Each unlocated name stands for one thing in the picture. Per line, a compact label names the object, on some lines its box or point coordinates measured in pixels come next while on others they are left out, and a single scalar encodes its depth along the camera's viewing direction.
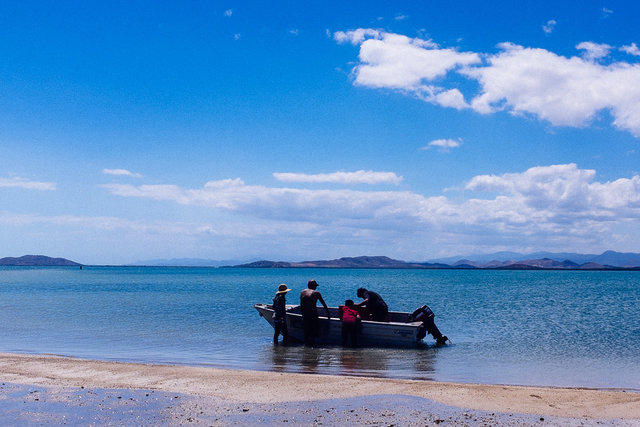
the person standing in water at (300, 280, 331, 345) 18.23
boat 18.14
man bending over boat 19.06
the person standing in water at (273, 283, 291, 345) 18.85
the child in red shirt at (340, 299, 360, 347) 18.22
